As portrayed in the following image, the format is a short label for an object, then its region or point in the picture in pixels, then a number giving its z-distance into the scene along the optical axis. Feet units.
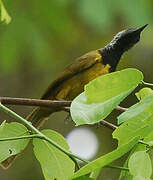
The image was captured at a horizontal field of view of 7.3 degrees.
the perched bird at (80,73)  26.76
